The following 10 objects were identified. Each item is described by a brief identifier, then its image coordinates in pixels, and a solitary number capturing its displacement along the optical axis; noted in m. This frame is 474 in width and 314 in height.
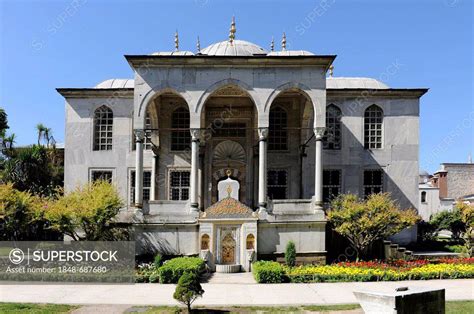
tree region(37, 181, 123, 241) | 17.11
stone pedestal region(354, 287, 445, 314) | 7.14
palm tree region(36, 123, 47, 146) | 31.34
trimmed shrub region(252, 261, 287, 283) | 15.02
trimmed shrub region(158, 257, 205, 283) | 14.87
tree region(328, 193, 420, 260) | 17.59
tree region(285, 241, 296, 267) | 17.33
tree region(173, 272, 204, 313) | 10.06
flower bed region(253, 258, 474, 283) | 15.20
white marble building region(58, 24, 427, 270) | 23.89
